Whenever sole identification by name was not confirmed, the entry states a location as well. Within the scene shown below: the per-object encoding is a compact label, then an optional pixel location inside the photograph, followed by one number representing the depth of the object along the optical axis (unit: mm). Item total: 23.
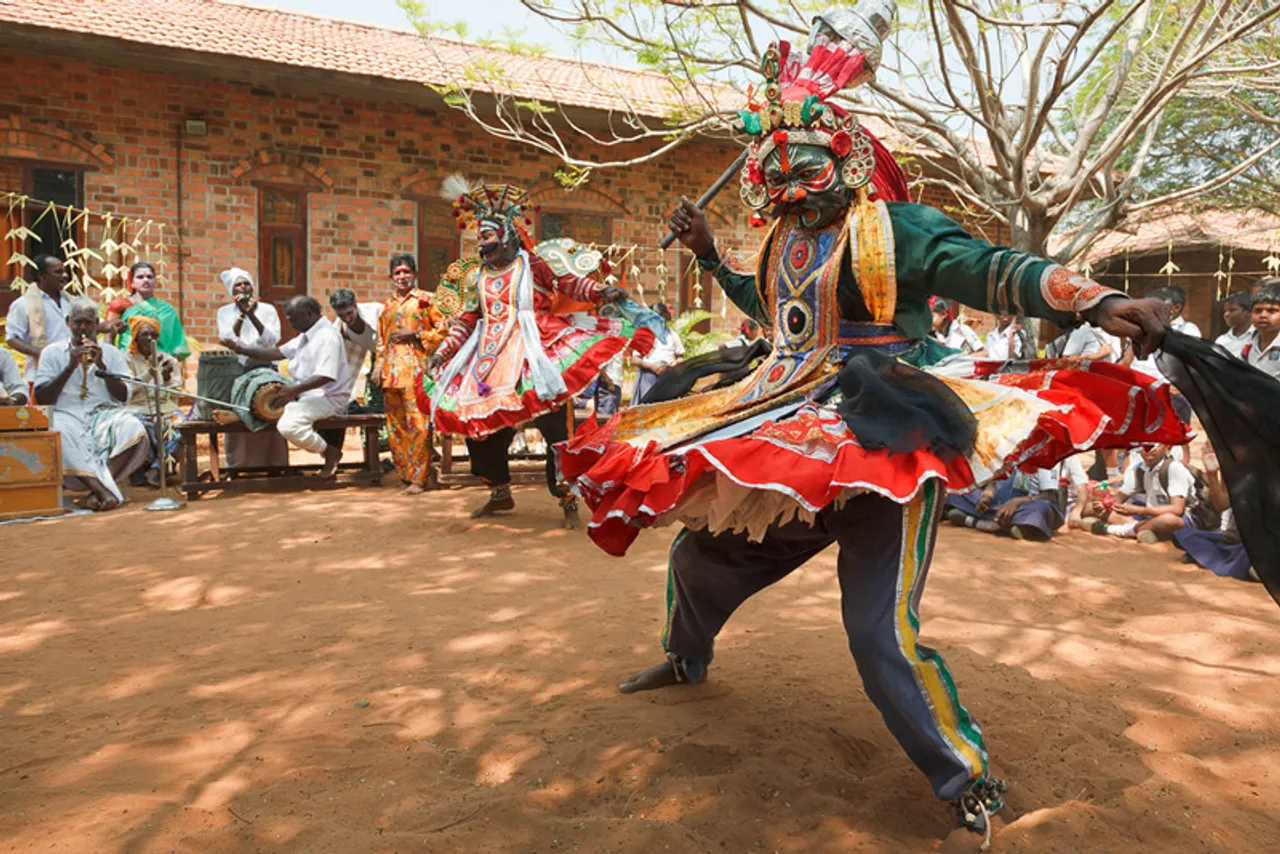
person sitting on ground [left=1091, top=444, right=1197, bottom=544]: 6539
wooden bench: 8086
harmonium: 6934
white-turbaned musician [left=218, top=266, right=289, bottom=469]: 9016
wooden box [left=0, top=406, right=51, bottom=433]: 6918
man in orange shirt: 8453
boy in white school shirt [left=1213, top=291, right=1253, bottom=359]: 6820
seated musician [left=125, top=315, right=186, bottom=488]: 8266
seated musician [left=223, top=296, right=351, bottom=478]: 8430
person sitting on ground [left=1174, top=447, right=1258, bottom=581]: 5617
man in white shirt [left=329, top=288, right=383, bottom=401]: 8828
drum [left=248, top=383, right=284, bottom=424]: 8320
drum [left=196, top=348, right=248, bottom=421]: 8430
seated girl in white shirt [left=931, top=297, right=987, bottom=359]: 9703
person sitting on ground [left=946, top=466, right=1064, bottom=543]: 6727
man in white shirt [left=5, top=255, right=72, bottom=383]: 7977
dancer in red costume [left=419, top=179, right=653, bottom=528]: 6215
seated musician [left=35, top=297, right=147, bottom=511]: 7504
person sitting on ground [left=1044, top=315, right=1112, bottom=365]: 7656
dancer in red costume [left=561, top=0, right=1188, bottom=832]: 2291
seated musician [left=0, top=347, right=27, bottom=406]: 7402
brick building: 10531
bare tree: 7113
